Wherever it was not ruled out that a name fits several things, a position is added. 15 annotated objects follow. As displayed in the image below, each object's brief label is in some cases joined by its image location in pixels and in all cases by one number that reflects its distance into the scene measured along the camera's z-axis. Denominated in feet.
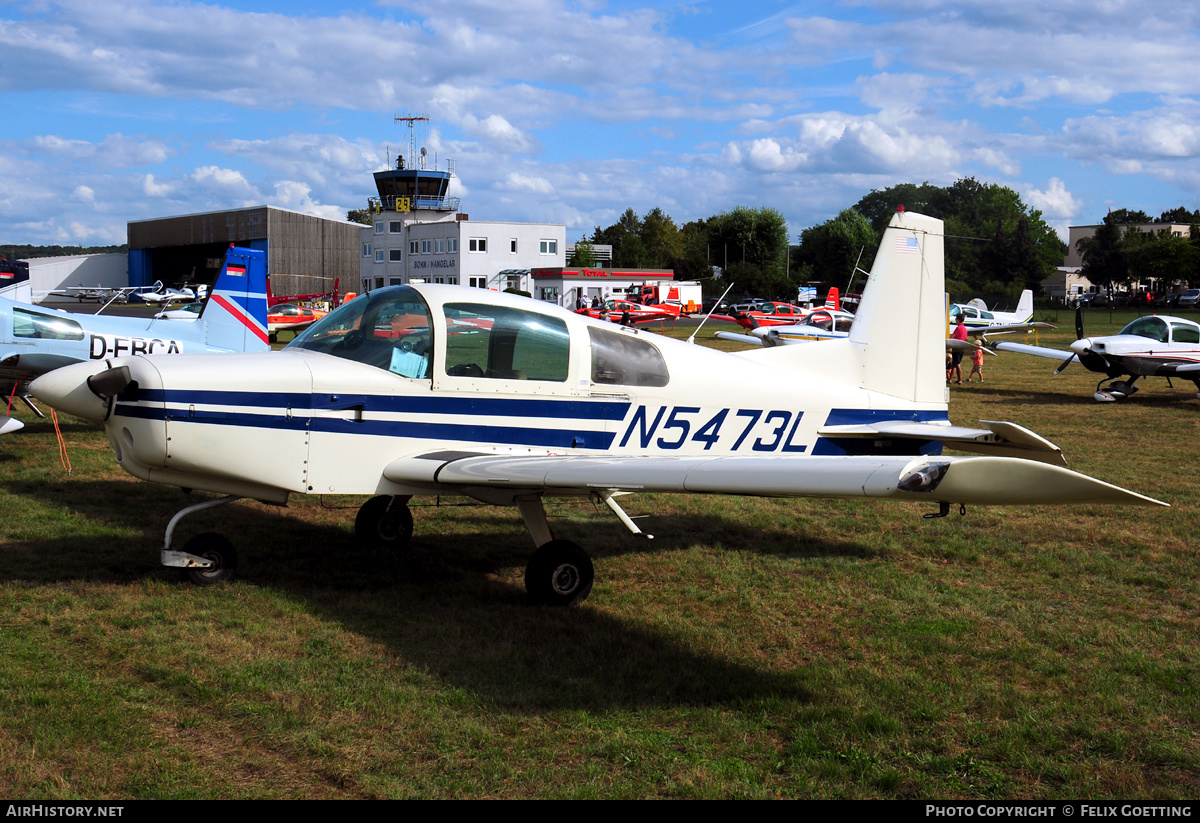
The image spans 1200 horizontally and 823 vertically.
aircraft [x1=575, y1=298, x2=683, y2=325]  152.97
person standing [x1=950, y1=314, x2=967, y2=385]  74.67
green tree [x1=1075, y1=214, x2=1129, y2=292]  294.87
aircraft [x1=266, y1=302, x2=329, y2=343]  124.26
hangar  244.42
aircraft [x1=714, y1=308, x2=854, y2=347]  90.76
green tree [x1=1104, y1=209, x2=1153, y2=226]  413.59
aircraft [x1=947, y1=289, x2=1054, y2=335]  129.93
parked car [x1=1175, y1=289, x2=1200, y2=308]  241.96
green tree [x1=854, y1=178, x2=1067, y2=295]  305.73
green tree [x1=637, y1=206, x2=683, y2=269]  332.60
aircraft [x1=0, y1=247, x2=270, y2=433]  41.06
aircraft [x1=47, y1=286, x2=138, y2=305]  242.78
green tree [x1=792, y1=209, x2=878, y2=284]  313.12
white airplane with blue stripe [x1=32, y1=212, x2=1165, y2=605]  18.03
